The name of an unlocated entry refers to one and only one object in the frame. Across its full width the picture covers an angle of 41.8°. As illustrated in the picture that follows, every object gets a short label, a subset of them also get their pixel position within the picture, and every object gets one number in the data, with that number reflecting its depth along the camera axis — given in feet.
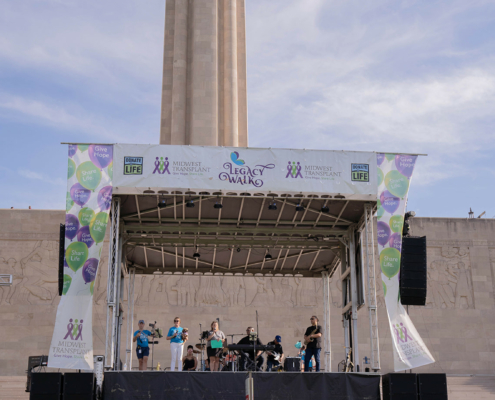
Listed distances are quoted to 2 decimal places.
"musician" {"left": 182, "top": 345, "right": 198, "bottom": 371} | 62.28
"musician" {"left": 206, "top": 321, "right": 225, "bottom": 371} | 59.16
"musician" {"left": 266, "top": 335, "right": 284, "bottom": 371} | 63.09
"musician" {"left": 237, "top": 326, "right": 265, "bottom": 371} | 56.18
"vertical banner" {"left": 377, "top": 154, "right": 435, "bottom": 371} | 52.75
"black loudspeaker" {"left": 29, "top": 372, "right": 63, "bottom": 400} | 46.68
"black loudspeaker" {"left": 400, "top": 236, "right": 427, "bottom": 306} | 55.47
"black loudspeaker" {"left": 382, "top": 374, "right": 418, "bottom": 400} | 48.62
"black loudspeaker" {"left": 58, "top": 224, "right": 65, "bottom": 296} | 55.06
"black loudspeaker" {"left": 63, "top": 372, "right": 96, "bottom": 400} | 46.78
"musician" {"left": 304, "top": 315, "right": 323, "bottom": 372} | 59.31
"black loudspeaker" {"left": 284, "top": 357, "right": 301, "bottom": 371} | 65.17
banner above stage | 55.01
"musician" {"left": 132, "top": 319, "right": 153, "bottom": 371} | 61.11
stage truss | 56.70
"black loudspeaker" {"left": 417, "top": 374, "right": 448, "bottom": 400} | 48.57
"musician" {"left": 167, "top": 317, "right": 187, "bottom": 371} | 57.88
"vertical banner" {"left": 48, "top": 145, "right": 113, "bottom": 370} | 50.93
